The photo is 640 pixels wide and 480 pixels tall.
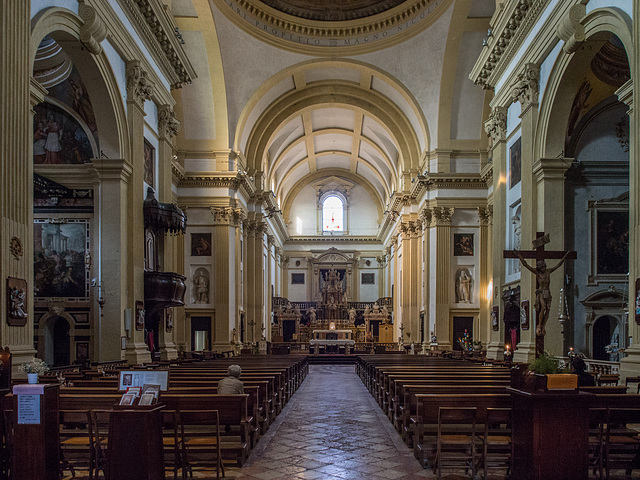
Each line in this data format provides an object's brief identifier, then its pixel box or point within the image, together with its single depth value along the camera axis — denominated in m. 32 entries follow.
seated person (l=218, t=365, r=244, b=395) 8.09
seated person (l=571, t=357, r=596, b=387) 8.55
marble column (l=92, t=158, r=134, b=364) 13.49
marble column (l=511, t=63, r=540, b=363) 13.96
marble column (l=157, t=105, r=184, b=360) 16.83
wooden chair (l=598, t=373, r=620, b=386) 10.67
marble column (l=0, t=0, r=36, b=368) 8.42
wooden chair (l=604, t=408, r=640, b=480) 6.62
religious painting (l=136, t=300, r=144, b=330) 14.30
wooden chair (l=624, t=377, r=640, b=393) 8.48
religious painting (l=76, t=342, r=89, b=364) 14.13
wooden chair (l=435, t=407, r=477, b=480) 6.96
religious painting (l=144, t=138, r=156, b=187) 15.90
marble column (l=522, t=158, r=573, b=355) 13.39
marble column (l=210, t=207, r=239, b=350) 26.36
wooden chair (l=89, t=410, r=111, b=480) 6.31
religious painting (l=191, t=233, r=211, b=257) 27.31
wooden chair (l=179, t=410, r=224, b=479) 6.73
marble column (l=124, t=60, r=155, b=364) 14.08
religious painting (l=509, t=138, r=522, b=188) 15.67
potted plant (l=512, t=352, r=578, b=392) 5.95
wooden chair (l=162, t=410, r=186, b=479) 6.57
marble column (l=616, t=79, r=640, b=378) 8.95
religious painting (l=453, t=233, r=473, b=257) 27.67
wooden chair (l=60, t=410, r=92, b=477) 6.87
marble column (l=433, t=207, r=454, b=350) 26.98
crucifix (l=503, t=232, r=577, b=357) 8.63
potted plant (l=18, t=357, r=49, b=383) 8.36
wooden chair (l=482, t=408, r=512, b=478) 6.87
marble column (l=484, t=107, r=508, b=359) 16.94
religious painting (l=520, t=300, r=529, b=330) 14.11
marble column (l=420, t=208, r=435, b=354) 28.15
